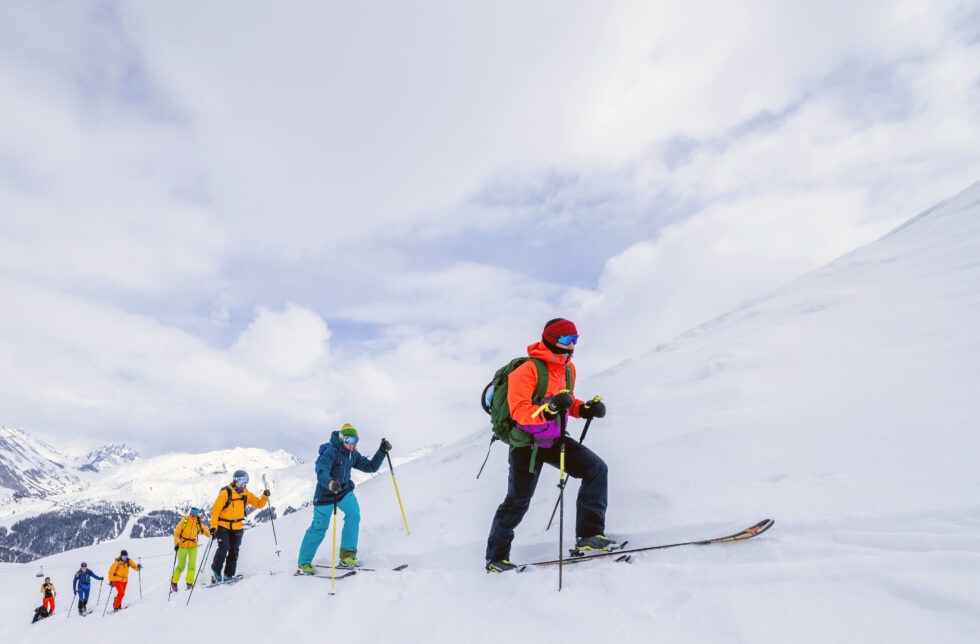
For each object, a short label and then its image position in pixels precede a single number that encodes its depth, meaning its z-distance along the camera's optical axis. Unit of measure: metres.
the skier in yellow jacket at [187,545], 11.01
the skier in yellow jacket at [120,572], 14.63
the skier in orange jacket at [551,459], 4.88
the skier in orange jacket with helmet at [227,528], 9.60
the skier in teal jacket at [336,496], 7.27
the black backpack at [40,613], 19.06
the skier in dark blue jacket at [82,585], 16.69
